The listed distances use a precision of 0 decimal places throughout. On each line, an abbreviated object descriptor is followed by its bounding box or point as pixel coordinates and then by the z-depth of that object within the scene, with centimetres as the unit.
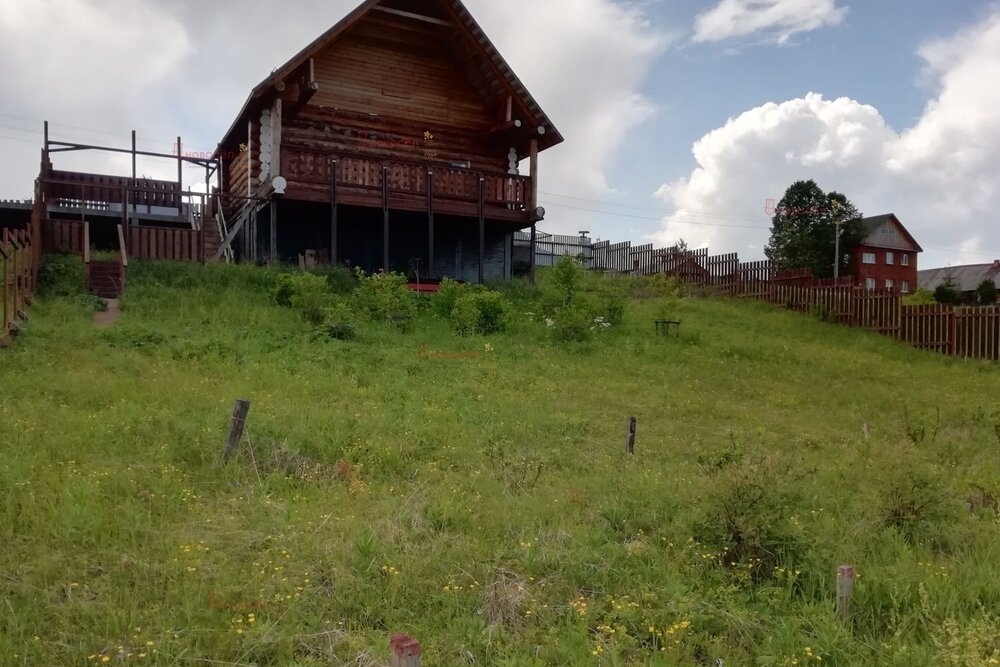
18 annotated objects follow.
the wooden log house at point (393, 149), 1803
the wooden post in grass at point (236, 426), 628
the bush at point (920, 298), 3974
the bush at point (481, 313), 1384
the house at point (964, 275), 6012
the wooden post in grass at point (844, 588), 422
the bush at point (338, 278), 1668
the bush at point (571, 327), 1405
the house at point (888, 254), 5431
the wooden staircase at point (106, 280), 1416
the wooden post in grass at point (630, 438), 741
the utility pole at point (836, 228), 3919
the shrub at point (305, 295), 1325
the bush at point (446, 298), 1512
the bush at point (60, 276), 1389
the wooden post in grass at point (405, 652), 272
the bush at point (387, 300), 1404
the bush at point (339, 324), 1243
